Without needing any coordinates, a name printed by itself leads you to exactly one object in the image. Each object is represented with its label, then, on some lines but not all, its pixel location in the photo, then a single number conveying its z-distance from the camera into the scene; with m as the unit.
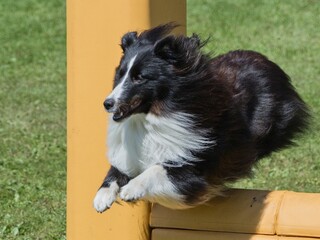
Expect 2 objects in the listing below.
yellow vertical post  8.66
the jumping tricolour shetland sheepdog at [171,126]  7.82
